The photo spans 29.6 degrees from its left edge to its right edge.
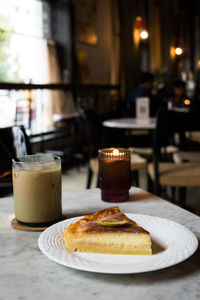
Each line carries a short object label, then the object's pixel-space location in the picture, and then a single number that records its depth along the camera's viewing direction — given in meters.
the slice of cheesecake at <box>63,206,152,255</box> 0.66
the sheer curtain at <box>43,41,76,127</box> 5.34
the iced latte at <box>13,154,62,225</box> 0.83
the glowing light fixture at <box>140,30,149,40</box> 5.33
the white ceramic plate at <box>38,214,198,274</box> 0.60
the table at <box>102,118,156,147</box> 3.68
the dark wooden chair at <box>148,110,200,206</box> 2.49
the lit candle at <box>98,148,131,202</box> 1.02
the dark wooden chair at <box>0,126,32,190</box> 1.41
